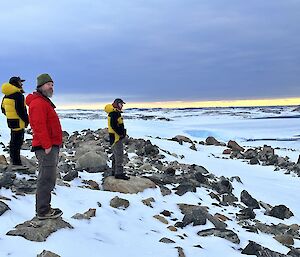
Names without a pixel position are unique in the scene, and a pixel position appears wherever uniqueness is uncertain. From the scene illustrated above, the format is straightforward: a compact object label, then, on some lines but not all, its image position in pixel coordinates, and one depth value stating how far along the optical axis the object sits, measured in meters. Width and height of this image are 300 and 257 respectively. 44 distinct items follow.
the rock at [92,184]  7.43
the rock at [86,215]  5.25
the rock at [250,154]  16.36
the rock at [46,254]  3.96
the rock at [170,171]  9.65
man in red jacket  4.56
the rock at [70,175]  7.74
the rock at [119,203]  6.21
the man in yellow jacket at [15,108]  6.53
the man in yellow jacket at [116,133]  7.63
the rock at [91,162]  8.86
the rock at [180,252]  4.81
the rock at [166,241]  5.18
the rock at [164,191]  7.76
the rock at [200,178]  9.49
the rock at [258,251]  5.29
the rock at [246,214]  7.54
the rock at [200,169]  11.02
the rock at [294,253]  5.70
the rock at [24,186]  5.83
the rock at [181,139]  18.71
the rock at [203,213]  6.51
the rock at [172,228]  5.92
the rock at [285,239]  6.36
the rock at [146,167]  9.92
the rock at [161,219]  6.23
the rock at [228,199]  8.56
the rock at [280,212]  8.20
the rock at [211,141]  21.02
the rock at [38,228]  4.37
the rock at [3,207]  4.90
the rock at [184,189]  8.03
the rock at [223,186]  9.37
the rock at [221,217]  7.05
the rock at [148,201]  6.83
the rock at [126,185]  7.32
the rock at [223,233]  5.79
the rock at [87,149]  10.53
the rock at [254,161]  14.70
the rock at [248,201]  8.55
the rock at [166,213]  6.70
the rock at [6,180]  5.79
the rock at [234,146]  18.72
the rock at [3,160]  7.34
